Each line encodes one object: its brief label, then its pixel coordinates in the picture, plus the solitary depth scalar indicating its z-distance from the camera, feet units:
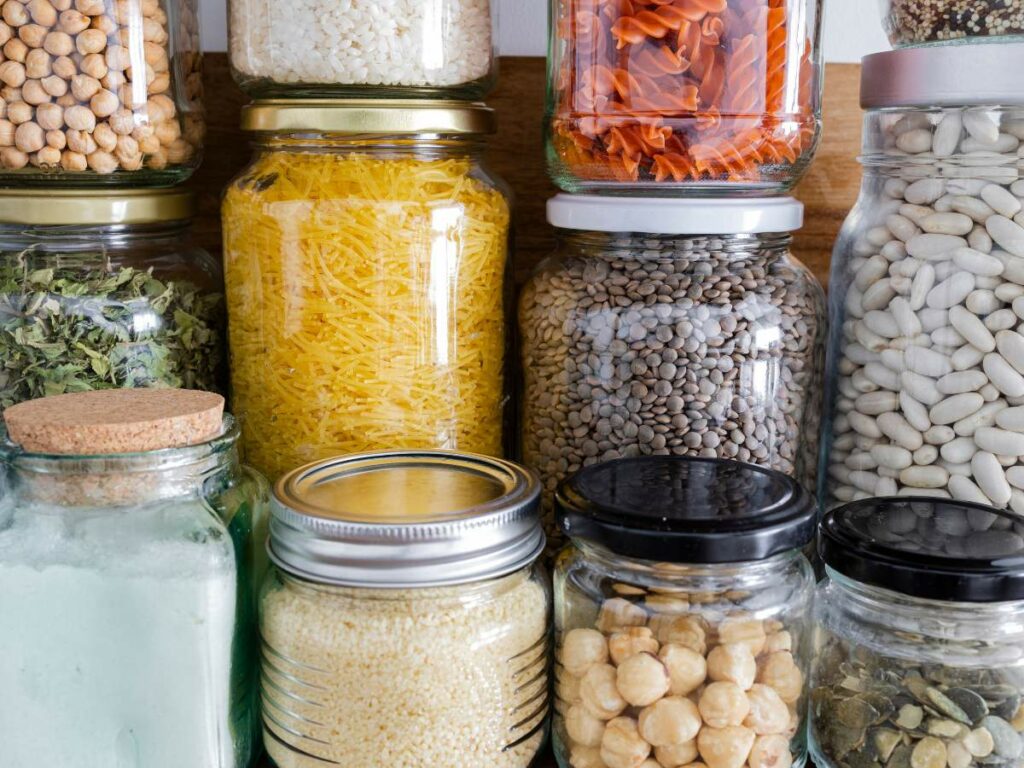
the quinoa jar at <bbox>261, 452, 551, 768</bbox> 2.12
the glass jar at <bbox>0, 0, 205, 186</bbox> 2.53
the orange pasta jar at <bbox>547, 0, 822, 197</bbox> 2.48
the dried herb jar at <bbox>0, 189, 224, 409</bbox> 2.66
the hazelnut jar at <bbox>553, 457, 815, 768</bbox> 2.09
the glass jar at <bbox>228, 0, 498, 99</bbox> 2.53
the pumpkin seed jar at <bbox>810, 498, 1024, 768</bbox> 2.06
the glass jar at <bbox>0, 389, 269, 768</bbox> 2.10
